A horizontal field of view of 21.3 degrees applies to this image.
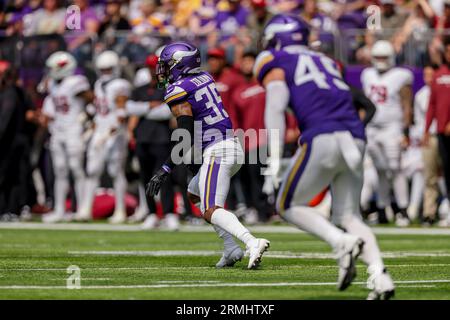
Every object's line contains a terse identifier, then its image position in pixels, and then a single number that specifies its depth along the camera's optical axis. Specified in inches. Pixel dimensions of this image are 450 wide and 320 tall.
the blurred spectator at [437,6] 764.0
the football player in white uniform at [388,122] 673.6
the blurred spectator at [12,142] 730.2
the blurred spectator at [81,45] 782.5
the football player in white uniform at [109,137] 711.7
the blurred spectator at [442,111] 642.2
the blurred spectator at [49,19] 832.9
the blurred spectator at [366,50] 726.5
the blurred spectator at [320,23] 730.2
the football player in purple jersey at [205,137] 370.6
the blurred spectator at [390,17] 752.3
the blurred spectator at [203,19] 804.6
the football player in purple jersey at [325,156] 279.6
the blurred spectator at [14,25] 805.9
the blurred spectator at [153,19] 823.7
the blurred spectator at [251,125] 689.0
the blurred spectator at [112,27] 775.7
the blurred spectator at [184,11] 834.8
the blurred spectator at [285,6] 784.9
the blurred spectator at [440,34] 692.1
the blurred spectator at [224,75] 688.4
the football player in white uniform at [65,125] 729.0
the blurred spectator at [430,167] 658.2
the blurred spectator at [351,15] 770.2
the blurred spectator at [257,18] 734.5
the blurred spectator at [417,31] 724.0
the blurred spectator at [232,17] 790.5
